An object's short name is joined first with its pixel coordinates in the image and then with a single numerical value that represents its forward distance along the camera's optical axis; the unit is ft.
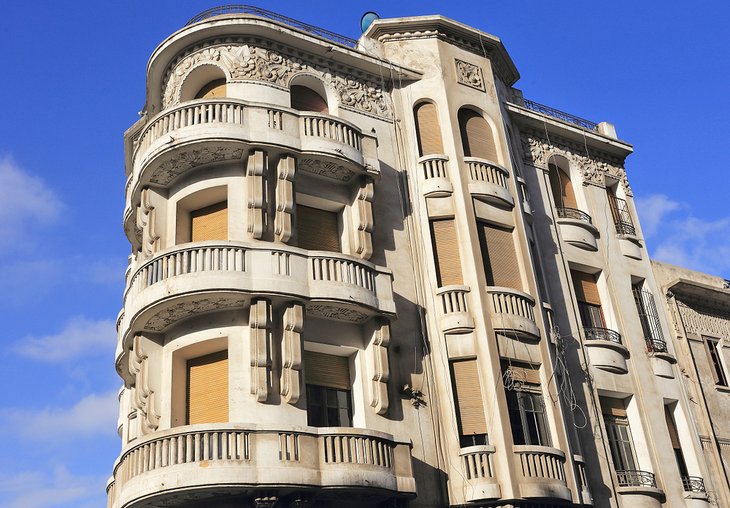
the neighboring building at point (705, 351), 83.25
